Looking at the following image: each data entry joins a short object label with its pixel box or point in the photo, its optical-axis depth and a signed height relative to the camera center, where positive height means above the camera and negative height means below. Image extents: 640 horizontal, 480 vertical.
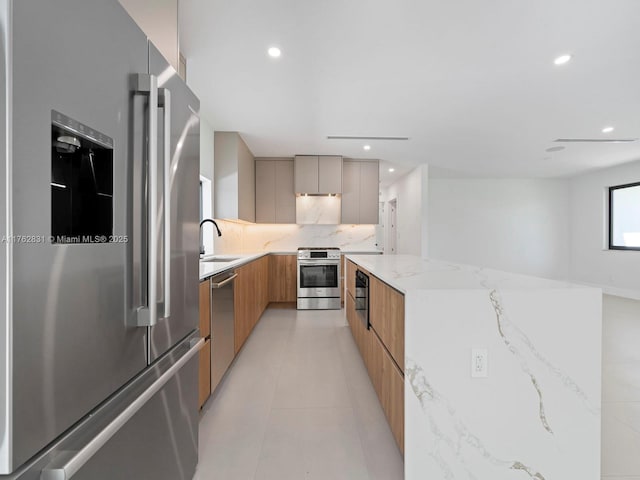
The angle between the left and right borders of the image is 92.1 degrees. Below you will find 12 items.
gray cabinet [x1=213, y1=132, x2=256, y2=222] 4.12 +0.83
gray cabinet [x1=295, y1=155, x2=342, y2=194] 5.14 +1.05
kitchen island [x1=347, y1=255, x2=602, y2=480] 1.30 -0.60
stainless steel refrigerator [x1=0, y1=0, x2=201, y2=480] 0.52 -0.02
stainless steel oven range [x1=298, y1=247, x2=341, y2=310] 4.83 -0.67
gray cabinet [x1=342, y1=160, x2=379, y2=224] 5.45 +0.80
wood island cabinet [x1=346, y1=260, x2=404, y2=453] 1.44 -0.65
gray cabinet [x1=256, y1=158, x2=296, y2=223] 5.32 +0.77
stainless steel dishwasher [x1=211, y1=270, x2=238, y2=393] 1.98 -0.62
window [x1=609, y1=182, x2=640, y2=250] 5.65 +0.40
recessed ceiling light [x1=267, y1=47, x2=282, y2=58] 2.27 +1.38
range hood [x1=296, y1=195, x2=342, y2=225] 5.45 +0.49
